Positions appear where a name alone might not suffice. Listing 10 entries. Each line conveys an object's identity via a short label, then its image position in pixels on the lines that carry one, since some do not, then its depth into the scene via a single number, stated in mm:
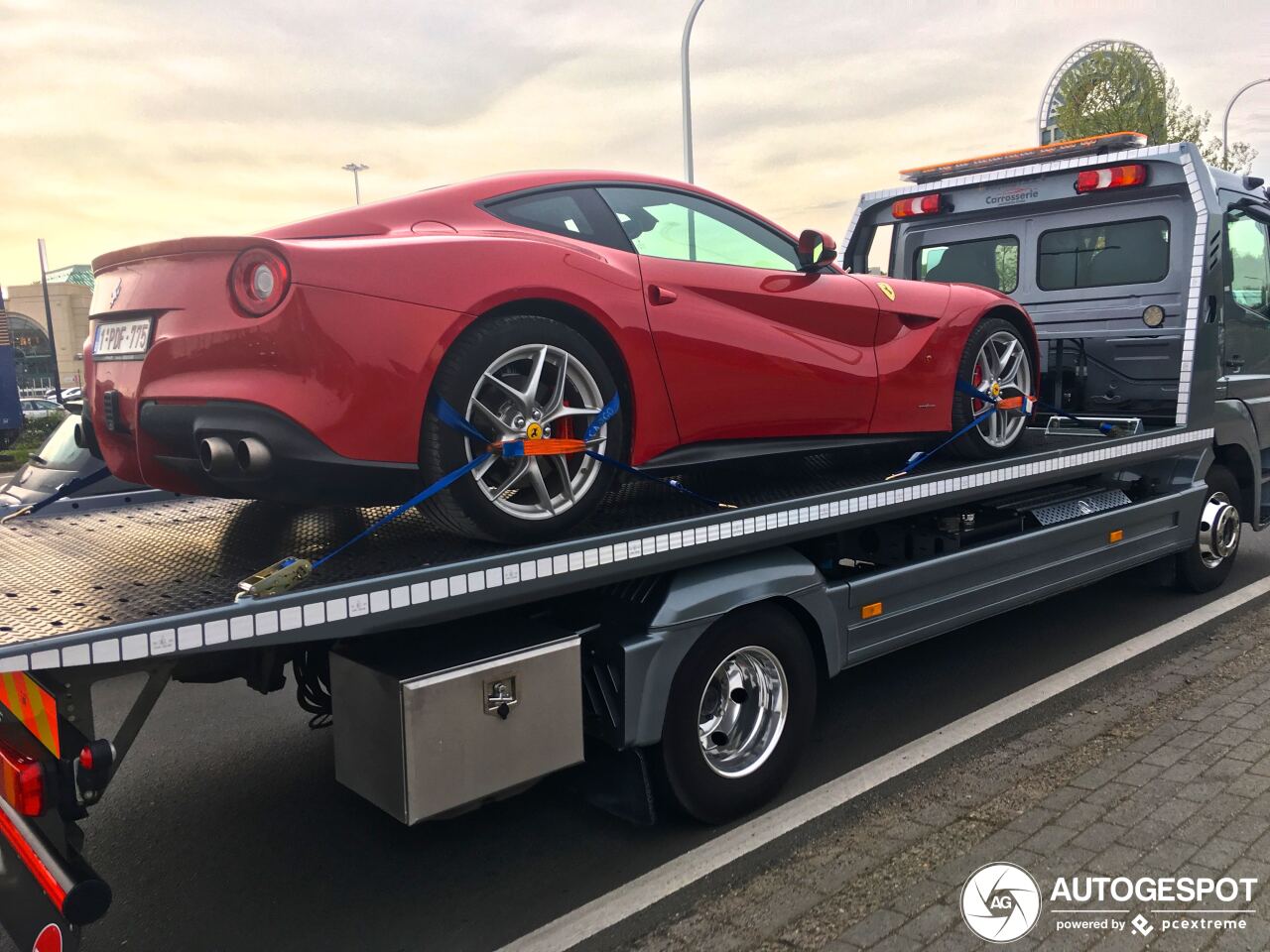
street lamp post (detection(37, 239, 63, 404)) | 4426
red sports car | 2754
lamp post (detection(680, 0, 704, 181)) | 14828
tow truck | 2389
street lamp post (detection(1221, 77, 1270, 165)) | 27372
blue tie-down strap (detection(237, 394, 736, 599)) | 2532
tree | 22516
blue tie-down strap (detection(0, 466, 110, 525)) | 3789
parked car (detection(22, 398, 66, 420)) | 24905
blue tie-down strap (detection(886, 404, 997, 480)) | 4488
